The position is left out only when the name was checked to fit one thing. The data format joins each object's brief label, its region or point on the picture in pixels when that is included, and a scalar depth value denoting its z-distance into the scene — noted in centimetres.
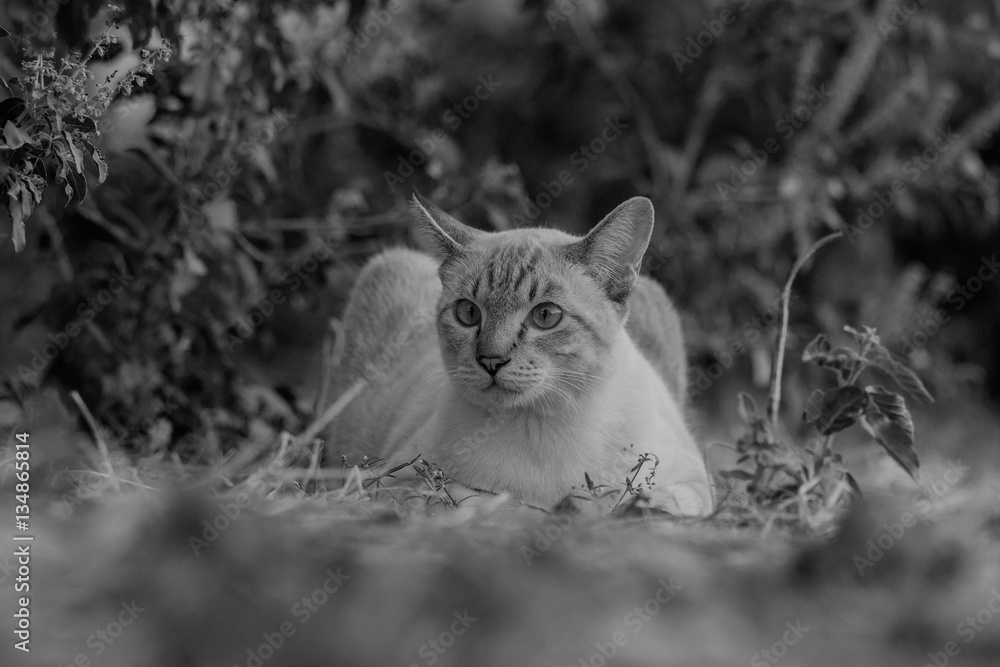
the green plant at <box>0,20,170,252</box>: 413
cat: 504
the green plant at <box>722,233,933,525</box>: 471
